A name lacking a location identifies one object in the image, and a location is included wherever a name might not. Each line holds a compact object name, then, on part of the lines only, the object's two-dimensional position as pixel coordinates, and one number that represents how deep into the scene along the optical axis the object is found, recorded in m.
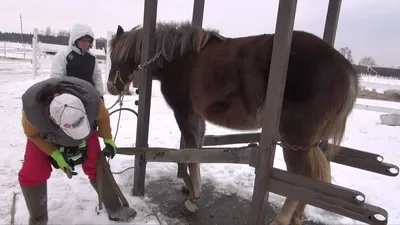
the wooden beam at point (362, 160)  2.66
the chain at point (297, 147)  2.34
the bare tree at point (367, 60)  29.41
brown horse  2.43
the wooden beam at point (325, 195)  1.88
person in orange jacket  1.97
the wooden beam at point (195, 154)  2.39
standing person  3.32
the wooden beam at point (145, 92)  2.97
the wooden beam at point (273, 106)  2.00
